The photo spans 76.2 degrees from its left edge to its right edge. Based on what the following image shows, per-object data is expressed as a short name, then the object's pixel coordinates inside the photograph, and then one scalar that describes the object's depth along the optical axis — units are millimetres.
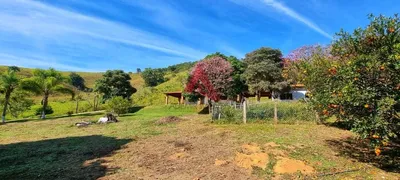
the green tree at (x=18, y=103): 29297
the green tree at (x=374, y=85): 6305
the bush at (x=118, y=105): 26152
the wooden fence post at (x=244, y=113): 14438
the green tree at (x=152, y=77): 74312
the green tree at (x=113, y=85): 40656
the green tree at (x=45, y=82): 28938
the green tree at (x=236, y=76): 29266
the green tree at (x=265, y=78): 31703
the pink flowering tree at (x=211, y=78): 24969
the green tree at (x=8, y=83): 26562
